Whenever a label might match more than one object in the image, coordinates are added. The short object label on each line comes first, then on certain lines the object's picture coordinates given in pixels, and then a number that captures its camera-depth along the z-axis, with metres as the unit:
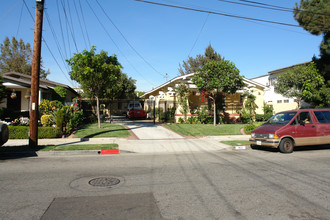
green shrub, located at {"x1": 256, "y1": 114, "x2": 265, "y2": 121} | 21.16
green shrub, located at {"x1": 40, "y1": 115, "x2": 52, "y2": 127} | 13.52
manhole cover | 5.15
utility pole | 9.26
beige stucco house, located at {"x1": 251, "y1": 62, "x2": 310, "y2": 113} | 24.13
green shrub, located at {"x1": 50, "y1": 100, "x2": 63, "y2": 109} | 18.09
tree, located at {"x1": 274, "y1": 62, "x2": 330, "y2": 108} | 18.33
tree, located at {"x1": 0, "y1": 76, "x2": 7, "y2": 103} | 15.18
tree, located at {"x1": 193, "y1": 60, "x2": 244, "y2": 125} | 16.66
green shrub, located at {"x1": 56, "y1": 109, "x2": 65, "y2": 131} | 12.53
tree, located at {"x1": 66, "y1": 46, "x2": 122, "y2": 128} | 13.42
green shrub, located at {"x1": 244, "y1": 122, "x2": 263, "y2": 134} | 15.09
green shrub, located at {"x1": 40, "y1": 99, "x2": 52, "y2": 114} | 16.85
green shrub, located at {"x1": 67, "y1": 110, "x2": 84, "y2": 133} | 13.38
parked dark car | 7.91
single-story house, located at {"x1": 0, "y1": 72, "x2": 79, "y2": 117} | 17.88
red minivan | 9.32
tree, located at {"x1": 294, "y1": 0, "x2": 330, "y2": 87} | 17.36
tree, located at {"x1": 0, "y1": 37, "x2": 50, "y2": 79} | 40.00
